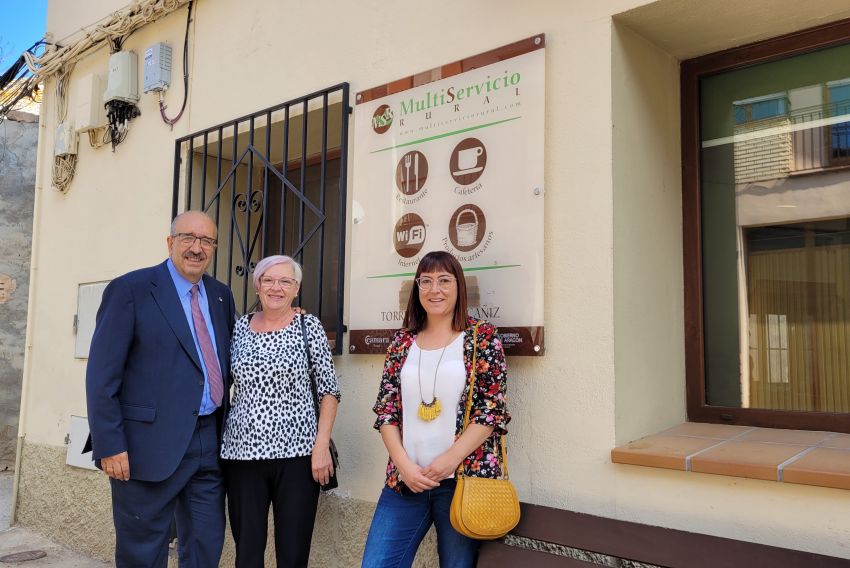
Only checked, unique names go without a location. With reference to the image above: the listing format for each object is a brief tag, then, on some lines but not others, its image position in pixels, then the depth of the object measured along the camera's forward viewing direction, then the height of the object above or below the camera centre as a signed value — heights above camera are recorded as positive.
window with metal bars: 3.93 +0.91
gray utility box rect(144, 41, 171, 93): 4.94 +1.76
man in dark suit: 2.80 -0.29
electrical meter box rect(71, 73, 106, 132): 5.38 +1.64
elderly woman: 2.88 -0.45
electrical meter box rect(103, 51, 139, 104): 5.15 +1.76
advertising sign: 2.86 +0.61
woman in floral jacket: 2.52 -0.30
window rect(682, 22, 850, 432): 2.69 +0.40
